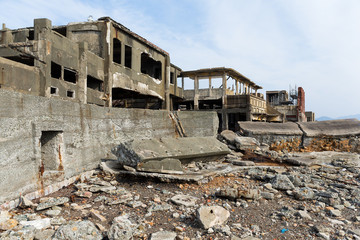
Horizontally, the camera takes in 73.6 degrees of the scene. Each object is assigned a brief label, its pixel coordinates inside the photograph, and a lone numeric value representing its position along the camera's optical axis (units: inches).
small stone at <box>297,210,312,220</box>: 158.1
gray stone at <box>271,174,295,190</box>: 212.5
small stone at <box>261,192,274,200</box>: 191.6
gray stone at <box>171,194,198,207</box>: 173.5
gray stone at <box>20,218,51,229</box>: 132.4
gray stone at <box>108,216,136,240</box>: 122.5
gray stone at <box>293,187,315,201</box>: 191.2
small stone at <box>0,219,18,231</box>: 126.6
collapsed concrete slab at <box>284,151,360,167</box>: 320.8
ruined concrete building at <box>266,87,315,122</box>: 1109.5
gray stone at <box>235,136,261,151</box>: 395.9
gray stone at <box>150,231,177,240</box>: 127.3
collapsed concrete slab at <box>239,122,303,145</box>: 442.6
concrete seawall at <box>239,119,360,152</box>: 427.2
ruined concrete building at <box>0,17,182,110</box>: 425.4
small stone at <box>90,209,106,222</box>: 147.0
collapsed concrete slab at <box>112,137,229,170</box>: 222.7
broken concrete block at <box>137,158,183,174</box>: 218.2
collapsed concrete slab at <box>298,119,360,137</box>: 434.3
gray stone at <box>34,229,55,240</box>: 121.8
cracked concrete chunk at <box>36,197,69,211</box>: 153.5
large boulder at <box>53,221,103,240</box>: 121.2
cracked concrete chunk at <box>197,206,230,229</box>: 141.0
